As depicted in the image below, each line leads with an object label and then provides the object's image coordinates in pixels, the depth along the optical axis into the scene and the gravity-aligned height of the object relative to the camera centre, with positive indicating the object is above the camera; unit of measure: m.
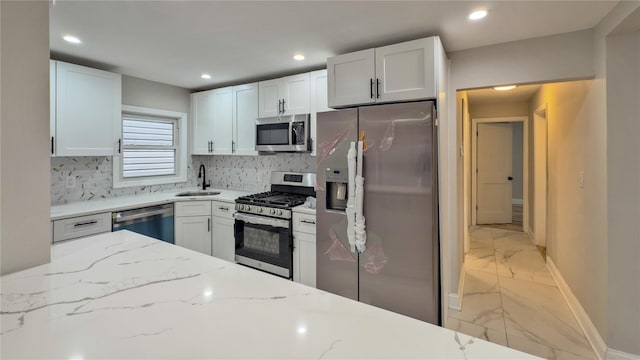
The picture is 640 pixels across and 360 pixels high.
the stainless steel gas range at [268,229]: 2.96 -0.50
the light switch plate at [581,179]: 2.51 +0.02
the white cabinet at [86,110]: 2.74 +0.70
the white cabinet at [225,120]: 3.62 +0.79
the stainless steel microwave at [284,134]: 3.13 +0.52
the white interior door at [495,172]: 6.21 +0.19
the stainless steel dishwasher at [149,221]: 2.88 -0.42
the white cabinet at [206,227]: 3.42 -0.55
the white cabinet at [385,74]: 2.20 +0.86
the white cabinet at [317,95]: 3.02 +0.88
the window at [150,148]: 3.53 +0.42
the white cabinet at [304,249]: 2.83 -0.66
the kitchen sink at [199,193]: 3.94 -0.17
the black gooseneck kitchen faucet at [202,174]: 4.41 +0.10
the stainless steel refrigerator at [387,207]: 2.18 -0.20
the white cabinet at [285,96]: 3.15 +0.95
